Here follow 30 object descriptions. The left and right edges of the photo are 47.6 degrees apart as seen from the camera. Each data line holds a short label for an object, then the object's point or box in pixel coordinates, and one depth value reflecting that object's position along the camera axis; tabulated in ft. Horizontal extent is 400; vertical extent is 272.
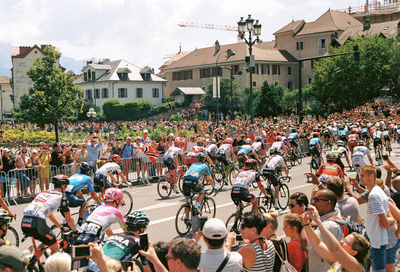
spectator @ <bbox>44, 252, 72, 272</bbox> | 13.19
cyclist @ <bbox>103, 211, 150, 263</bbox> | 17.33
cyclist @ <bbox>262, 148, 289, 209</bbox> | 39.60
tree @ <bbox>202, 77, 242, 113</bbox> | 218.59
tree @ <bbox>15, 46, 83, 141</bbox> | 109.70
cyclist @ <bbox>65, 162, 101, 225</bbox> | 30.37
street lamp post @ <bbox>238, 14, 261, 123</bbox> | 80.30
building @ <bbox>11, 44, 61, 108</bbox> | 291.38
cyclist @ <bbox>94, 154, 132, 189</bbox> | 38.96
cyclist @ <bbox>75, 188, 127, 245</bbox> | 20.77
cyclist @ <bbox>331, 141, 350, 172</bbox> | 36.55
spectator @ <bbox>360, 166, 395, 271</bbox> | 19.76
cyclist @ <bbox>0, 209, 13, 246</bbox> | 22.17
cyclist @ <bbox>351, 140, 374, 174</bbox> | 46.16
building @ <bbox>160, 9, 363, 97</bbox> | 248.56
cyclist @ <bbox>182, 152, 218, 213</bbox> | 34.78
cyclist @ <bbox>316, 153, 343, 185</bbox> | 32.27
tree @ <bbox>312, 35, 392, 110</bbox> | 183.93
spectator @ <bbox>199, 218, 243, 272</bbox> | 14.60
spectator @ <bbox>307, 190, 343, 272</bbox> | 16.80
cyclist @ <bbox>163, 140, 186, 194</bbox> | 48.91
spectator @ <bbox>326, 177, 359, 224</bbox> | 20.90
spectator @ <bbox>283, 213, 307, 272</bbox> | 16.53
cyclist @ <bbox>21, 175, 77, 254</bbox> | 24.39
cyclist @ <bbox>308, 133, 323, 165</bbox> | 60.85
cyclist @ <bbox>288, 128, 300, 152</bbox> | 76.33
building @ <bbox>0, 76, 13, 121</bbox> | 318.24
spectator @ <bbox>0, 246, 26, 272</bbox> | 12.58
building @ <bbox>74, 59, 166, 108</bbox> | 262.26
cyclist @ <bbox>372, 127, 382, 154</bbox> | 73.61
